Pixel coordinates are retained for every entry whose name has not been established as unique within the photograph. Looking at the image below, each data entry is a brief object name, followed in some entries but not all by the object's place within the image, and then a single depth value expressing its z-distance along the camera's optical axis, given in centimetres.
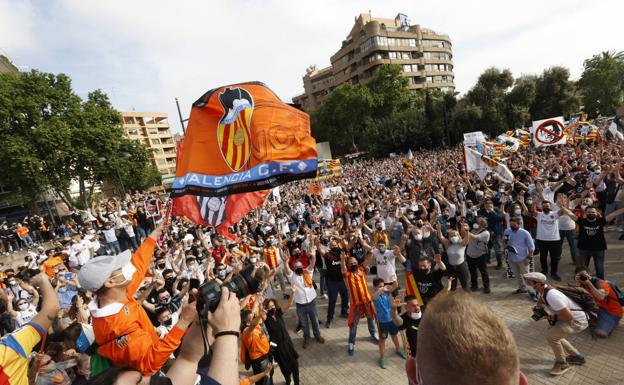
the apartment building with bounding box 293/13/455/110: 5825
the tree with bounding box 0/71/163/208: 2444
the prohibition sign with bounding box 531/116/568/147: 1464
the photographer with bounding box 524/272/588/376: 448
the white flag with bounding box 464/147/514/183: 1108
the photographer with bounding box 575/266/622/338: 491
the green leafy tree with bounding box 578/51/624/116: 3994
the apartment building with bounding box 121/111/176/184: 7188
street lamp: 3059
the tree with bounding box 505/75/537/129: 3403
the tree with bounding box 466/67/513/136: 3481
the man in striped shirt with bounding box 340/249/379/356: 592
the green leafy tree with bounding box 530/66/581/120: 3331
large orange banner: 479
